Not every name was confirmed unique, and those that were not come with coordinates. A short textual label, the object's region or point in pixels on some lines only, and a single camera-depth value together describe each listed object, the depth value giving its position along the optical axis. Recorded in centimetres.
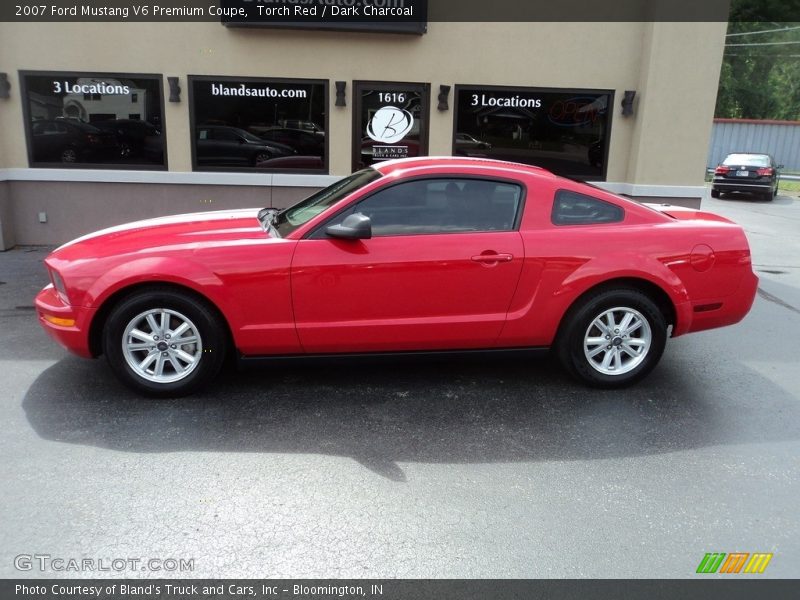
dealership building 888
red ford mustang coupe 423
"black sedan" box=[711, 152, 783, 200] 2078
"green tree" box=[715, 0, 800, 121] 4638
